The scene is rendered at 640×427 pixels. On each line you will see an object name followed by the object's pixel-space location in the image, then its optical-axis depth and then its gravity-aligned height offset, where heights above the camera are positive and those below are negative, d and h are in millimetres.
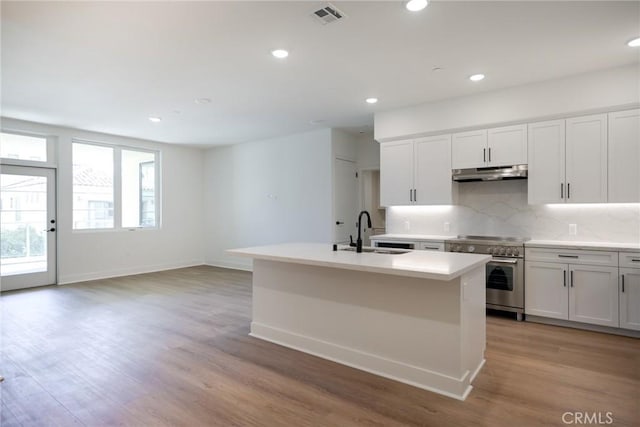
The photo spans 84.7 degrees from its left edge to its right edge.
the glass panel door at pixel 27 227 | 5625 -232
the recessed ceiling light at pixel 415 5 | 2459 +1476
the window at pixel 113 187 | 6582 +518
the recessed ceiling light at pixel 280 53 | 3225 +1484
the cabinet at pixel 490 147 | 4172 +809
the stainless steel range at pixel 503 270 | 4035 -677
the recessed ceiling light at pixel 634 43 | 3016 +1478
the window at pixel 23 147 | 5648 +1102
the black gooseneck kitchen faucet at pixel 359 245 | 3115 -290
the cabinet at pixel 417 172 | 4734 +571
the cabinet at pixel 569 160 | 3744 +577
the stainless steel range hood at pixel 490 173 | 4211 +490
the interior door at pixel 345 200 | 6384 +238
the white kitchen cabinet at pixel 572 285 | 3553 -776
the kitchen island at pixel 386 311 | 2428 -793
